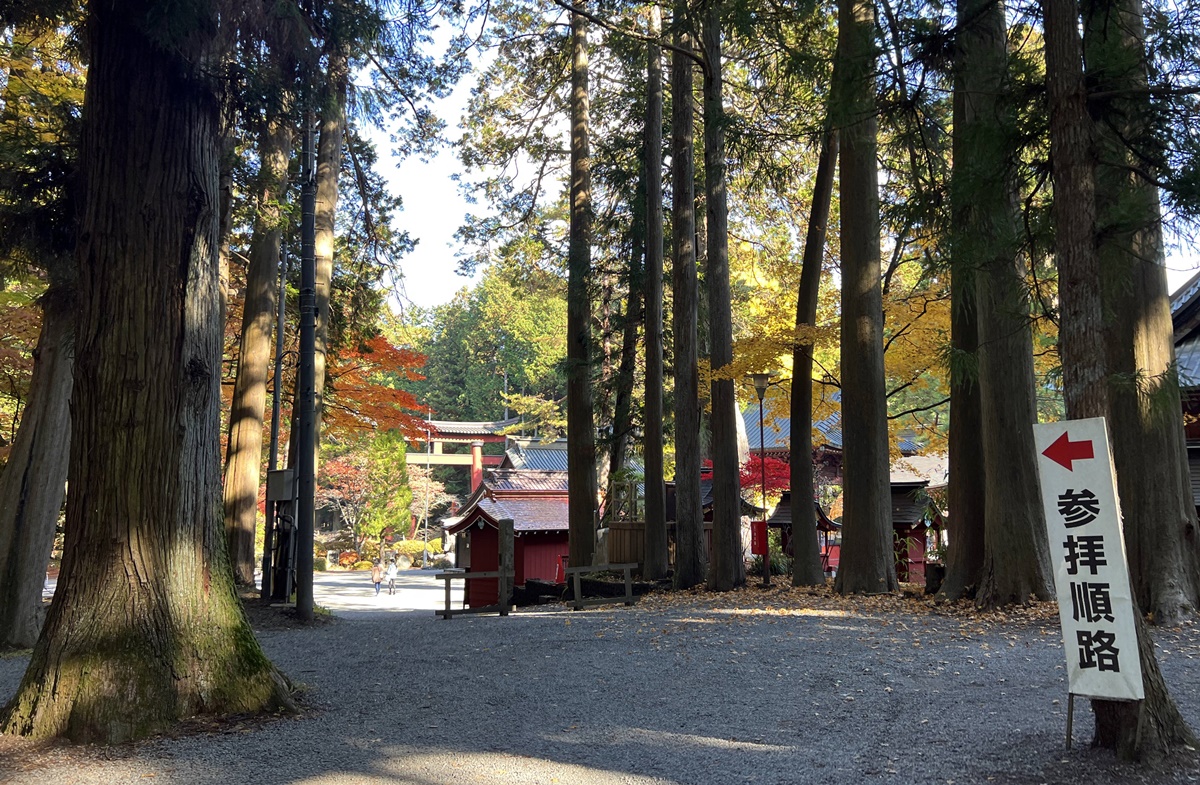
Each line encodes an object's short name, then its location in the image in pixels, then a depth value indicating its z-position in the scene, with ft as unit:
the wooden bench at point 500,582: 42.44
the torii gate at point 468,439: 141.28
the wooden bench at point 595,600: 43.88
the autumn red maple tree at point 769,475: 73.41
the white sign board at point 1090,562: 13.50
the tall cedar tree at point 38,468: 30.25
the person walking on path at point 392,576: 85.20
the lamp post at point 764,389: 48.73
